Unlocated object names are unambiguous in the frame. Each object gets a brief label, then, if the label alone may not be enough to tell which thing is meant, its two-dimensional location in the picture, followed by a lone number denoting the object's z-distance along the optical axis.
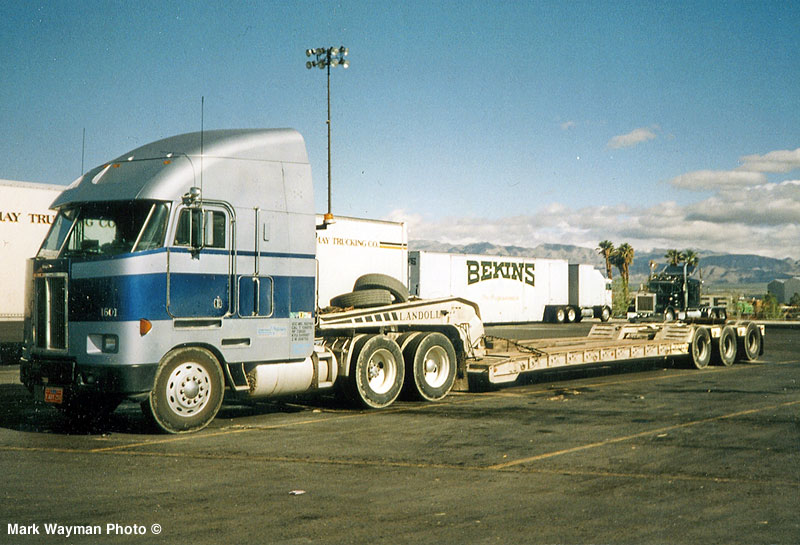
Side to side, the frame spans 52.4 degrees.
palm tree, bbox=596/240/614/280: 113.54
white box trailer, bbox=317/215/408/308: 21.31
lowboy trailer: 9.62
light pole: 36.22
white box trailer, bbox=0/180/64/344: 18.64
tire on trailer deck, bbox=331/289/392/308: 12.96
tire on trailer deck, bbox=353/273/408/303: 13.49
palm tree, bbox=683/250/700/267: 105.59
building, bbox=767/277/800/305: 162.88
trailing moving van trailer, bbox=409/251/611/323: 41.06
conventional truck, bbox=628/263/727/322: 38.31
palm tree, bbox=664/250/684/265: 114.50
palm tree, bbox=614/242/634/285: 107.75
